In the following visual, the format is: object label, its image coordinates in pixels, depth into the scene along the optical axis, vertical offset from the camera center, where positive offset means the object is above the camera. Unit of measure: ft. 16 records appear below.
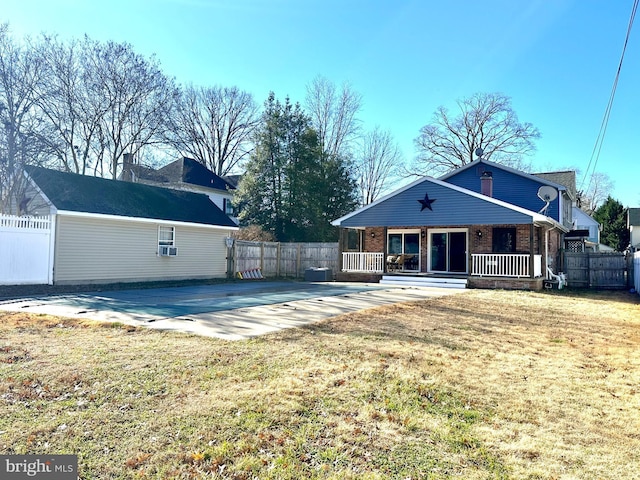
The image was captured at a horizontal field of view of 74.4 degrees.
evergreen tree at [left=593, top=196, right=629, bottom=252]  131.95 +11.37
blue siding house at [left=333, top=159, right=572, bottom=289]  54.19 +4.31
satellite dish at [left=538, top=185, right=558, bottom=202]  59.00 +9.40
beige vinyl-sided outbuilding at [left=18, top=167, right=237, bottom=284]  47.93 +3.14
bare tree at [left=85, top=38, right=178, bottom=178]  82.43 +32.85
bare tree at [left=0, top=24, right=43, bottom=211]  49.93 +16.77
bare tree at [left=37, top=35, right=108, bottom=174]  69.41 +28.16
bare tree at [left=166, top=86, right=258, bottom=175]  129.18 +40.49
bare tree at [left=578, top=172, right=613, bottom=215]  175.22 +29.76
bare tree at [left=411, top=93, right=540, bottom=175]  127.54 +38.13
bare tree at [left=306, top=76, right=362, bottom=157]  115.65 +40.60
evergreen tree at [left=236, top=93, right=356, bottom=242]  86.48 +15.96
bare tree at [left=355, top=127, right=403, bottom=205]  123.85 +28.04
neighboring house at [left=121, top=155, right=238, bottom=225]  104.20 +19.72
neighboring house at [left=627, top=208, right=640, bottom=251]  128.06 +10.72
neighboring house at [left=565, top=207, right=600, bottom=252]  81.90 +5.38
